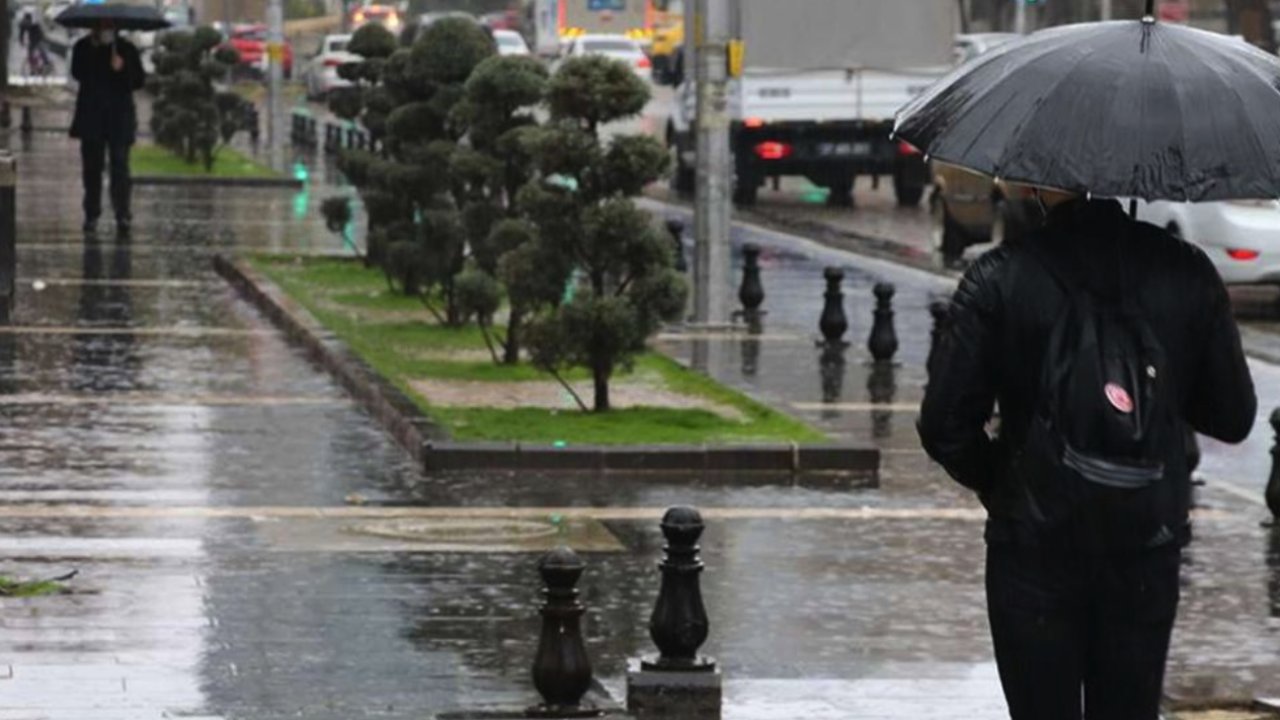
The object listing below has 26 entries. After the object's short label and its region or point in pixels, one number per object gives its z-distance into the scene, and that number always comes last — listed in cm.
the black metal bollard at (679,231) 2884
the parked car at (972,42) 4542
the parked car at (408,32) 4822
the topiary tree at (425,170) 2167
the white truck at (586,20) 8019
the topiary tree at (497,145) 1978
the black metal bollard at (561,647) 964
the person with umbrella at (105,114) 3228
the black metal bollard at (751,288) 2523
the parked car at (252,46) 8931
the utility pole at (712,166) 2316
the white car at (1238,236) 2650
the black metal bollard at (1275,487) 1479
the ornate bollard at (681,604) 1011
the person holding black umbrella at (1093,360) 648
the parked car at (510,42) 7838
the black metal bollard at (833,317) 2281
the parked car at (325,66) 7612
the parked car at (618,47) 6794
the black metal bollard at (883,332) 2153
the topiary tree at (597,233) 1698
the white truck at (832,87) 4222
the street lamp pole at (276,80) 4850
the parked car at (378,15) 9238
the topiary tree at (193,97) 4428
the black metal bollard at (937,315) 2009
